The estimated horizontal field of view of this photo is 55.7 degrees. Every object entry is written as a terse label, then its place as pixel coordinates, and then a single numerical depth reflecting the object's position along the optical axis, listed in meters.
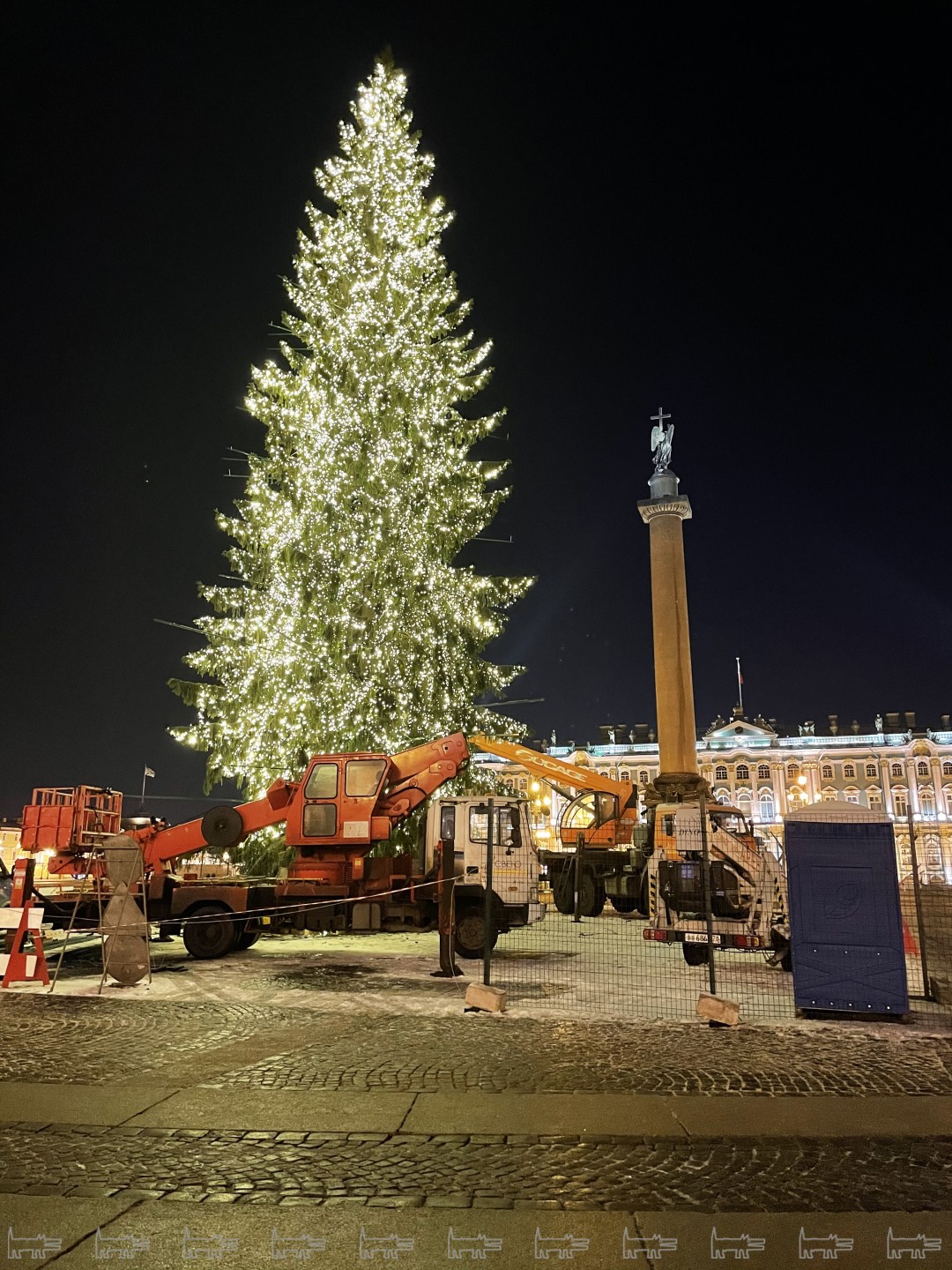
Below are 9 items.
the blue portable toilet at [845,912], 10.47
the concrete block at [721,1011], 9.98
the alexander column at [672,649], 34.94
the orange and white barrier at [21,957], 12.73
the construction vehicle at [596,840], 24.36
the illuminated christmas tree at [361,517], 22.08
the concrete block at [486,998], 10.70
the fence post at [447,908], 13.69
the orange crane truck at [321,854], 16.06
